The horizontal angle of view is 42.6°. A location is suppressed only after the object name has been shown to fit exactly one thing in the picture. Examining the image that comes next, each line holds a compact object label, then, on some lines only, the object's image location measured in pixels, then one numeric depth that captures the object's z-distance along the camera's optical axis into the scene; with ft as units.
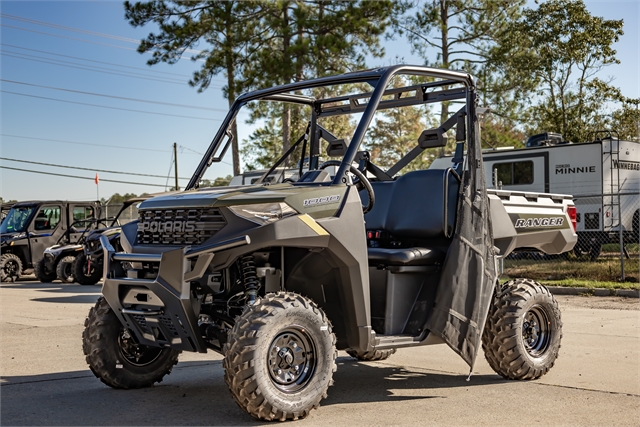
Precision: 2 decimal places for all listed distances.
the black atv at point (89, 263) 60.49
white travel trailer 72.13
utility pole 180.45
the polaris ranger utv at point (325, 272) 17.52
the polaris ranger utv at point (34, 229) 74.64
